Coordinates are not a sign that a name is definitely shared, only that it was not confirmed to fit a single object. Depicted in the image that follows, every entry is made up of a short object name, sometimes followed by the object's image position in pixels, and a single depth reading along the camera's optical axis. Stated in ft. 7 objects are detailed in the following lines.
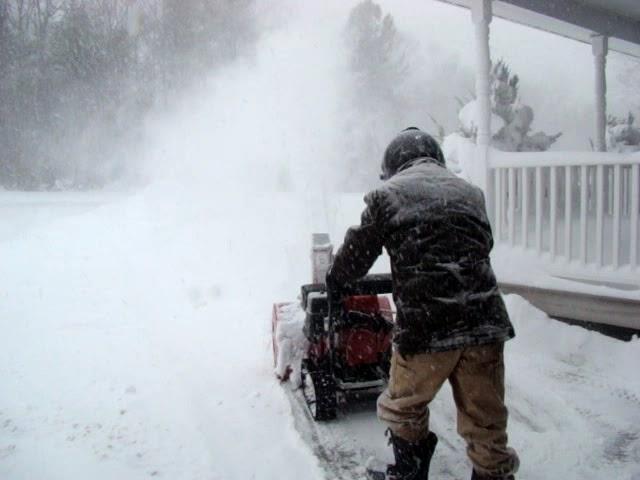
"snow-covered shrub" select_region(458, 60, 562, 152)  23.95
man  6.29
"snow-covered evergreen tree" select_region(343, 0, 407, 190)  68.95
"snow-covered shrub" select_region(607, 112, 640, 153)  26.79
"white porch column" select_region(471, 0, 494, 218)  17.98
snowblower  9.55
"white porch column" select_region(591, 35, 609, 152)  24.81
